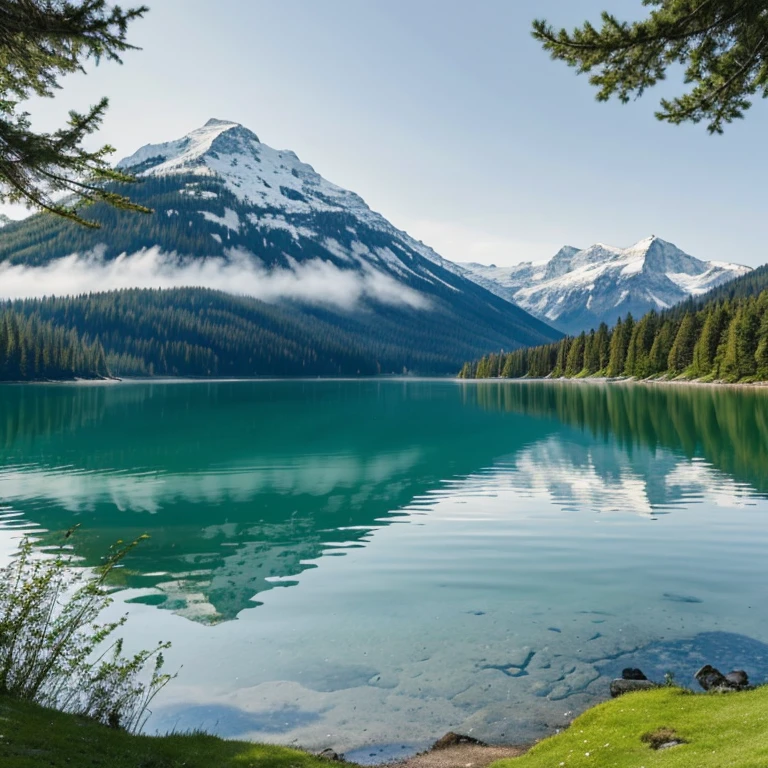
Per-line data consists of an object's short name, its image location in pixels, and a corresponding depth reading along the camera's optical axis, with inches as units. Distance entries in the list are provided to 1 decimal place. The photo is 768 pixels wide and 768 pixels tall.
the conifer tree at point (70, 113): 390.3
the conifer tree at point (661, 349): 6712.6
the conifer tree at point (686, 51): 430.9
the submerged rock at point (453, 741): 468.4
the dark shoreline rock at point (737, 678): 514.2
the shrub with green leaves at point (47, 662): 415.5
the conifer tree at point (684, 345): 6343.5
